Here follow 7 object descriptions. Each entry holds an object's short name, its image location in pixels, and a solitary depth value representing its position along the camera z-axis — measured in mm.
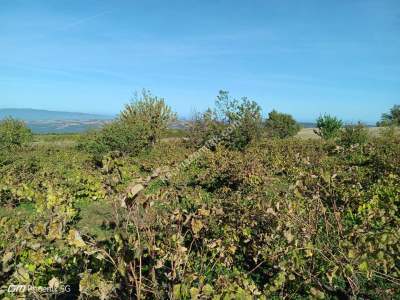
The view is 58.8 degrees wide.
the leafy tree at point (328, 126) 35594
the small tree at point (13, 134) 24938
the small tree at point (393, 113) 68625
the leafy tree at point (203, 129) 23703
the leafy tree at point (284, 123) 50903
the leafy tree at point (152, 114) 28031
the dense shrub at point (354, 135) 24000
